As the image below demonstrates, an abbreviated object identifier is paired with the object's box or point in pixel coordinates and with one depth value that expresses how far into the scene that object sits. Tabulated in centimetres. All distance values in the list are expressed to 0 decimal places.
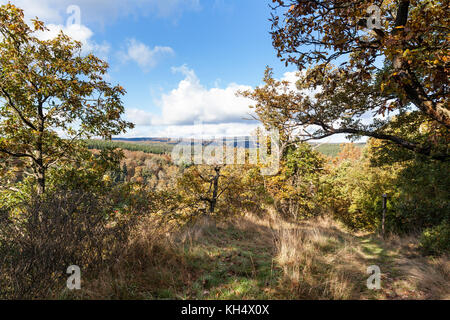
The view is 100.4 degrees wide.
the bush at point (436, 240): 564
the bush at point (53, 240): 262
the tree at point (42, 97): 500
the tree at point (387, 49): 302
